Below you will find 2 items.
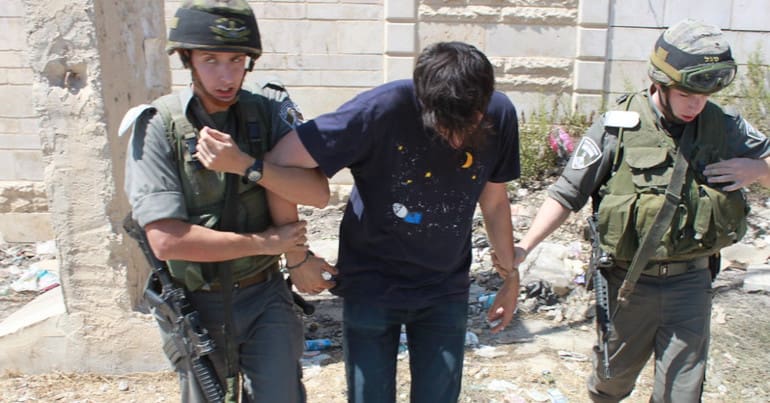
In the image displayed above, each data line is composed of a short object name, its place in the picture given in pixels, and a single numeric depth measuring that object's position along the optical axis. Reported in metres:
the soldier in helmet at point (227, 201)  2.03
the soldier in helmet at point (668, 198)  2.52
